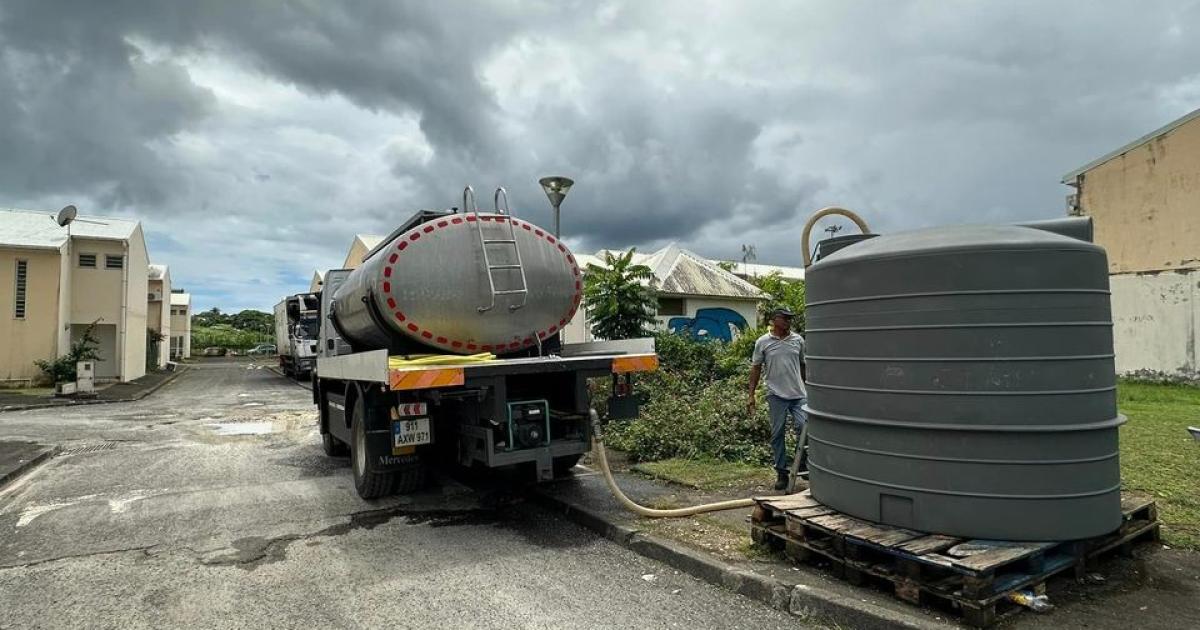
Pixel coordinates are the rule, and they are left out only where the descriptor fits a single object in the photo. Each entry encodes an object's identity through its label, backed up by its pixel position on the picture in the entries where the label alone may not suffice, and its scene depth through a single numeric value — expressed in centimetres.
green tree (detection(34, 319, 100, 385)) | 2127
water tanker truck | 559
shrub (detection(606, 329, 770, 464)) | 806
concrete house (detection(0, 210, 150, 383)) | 2194
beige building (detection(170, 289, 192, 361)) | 5331
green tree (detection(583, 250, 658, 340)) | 1333
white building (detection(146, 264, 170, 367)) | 3691
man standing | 631
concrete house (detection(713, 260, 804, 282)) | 4768
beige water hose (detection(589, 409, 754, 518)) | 561
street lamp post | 983
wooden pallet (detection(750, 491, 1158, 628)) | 339
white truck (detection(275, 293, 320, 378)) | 1336
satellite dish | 2097
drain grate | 1056
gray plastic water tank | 370
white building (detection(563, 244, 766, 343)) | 2214
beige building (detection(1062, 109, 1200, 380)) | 1639
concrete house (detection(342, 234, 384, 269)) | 3009
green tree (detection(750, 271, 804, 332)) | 1427
